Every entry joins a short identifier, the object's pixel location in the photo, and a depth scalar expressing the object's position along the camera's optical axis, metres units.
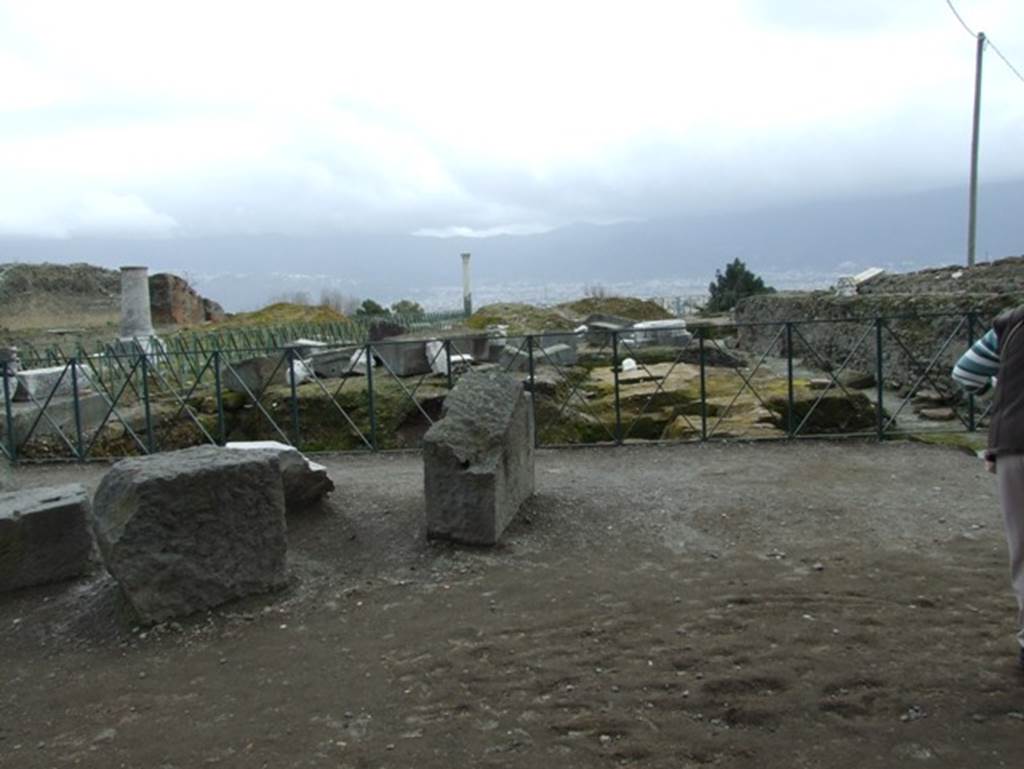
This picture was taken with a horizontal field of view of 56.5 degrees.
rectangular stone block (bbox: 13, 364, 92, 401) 12.48
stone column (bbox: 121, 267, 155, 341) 19.86
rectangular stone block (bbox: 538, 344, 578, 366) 14.52
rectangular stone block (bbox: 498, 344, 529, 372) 13.39
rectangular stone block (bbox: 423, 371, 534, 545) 6.15
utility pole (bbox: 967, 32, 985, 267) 21.61
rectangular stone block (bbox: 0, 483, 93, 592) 5.70
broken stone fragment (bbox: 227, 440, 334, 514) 6.64
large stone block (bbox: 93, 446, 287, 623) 5.13
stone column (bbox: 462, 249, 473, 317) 35.41
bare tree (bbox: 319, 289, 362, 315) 39.16
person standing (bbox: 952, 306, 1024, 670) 3.63
